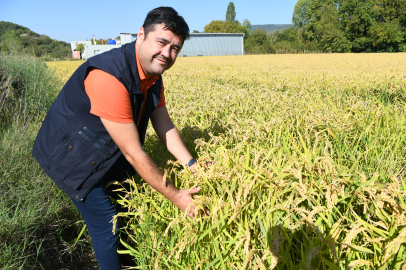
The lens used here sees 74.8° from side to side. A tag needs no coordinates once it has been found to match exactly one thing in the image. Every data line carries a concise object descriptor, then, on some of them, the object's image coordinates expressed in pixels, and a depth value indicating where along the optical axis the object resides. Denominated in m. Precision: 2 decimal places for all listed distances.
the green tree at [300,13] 89.94
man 1.56
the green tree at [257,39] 72.86
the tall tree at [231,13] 114.75
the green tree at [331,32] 52.97
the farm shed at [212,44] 52.00
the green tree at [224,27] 94.25
